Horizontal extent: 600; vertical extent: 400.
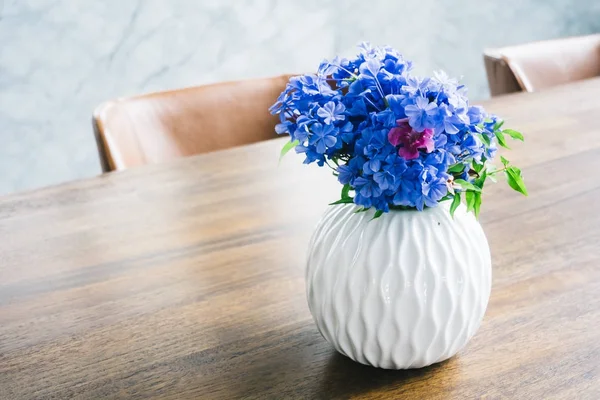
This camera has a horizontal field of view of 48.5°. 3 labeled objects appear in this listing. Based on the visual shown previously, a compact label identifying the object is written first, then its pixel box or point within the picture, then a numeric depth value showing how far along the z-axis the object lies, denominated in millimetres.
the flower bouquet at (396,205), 532
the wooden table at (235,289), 634
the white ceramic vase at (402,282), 568
